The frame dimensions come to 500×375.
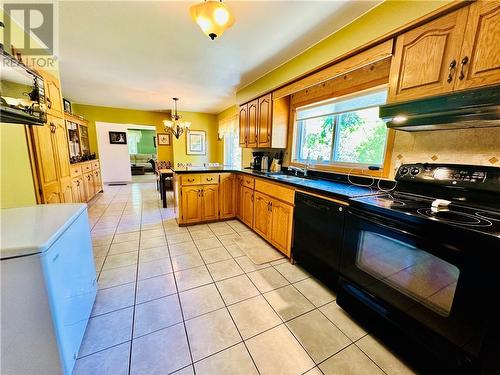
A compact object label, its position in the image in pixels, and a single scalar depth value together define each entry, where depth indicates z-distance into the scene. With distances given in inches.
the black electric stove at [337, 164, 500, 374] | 35.1
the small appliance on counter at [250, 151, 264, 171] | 142.3
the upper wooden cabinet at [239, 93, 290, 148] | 118.4
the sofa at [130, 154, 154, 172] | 382.7
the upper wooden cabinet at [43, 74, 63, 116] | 91.3
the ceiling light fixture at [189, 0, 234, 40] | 50.9
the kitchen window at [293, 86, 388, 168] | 80.4
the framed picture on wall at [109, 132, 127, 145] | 275.0
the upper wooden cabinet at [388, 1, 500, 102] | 43.4
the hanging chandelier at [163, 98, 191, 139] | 202.1
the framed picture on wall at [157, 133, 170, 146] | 260.1
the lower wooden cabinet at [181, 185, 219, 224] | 128.0
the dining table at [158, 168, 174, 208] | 175.2
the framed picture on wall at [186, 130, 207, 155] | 250.1
